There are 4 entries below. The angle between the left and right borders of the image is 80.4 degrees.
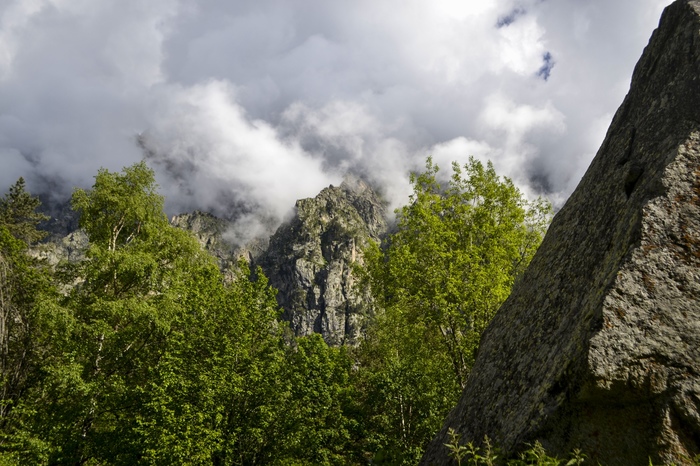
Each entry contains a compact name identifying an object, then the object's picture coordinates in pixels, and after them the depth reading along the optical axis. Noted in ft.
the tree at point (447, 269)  58.39
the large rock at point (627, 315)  15.47
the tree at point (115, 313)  57.67
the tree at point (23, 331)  58.80
